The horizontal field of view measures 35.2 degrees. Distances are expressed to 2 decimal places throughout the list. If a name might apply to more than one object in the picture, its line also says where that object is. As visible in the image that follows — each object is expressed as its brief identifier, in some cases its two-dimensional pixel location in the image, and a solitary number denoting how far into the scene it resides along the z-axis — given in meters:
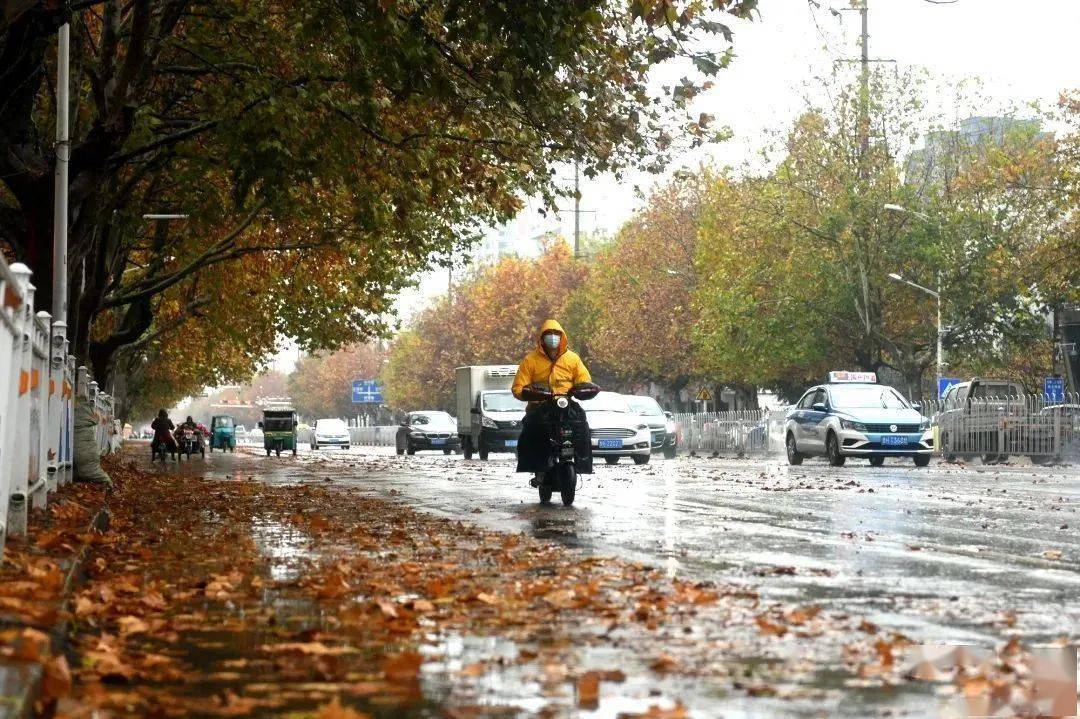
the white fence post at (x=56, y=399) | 15.80
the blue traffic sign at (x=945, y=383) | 54.72
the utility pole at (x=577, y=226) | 88.78
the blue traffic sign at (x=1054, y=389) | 47.88
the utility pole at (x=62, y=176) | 25.67
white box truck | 45.12
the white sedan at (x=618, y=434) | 38.41
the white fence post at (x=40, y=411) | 12.56
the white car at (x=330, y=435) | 81.62
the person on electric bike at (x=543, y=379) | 17.22
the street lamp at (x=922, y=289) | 53.40
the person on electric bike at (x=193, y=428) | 61.22
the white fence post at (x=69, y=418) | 18.65
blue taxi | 33.09
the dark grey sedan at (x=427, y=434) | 59.69
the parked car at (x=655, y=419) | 48.34
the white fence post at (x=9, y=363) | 8.44
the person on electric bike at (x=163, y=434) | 50.38
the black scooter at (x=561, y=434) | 17.14
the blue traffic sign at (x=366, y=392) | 117.56
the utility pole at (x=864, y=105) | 54.41
